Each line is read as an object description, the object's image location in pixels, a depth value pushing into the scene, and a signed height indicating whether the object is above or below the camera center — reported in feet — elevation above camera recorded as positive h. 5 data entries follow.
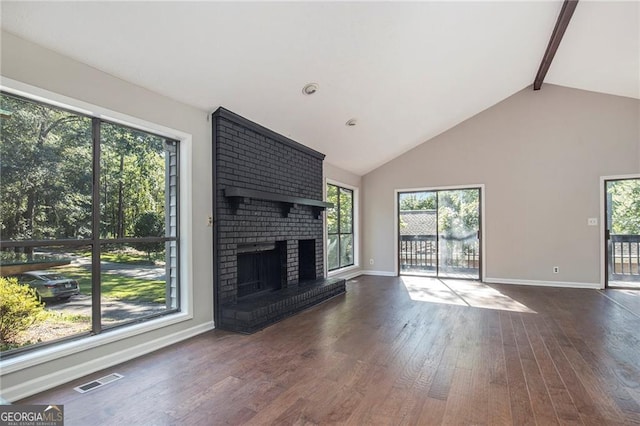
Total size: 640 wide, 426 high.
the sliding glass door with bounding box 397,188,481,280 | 22.54 -1.42
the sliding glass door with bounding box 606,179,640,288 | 19.01 -1.16
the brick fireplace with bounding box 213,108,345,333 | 12.17 -0.57
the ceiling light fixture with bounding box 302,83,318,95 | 12.57 +4.92
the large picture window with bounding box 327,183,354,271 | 22.03 -1.05
